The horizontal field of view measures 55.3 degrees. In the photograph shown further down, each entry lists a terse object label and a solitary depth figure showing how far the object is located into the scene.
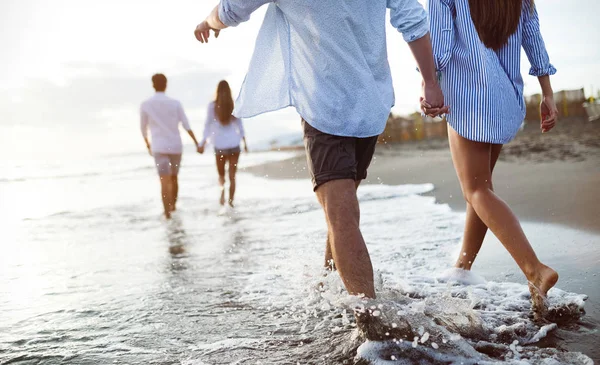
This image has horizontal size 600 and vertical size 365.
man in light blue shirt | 2.17
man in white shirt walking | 7.94
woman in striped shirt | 2.59
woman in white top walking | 8.68
